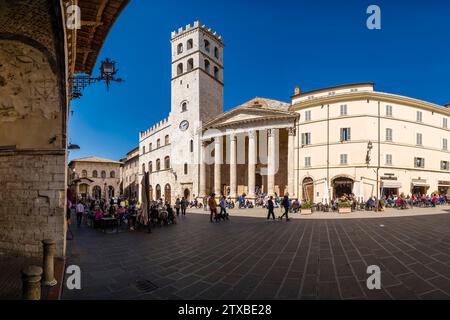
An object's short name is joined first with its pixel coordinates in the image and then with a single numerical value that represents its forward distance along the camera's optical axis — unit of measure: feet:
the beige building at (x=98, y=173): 180.04
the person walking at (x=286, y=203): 39.54
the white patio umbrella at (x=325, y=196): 60.39
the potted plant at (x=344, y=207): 53.83
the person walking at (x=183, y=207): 55.16
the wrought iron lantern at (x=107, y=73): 25.61
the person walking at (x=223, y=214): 42.71
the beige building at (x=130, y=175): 156.97
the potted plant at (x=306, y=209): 52.87
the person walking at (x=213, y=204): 40.91
